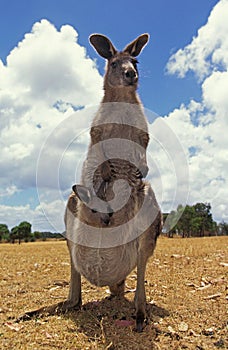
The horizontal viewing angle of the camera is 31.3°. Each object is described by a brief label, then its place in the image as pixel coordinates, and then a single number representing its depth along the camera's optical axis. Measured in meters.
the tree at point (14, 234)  53.44
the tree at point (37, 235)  57.03
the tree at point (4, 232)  57.65
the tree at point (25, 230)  53.81
